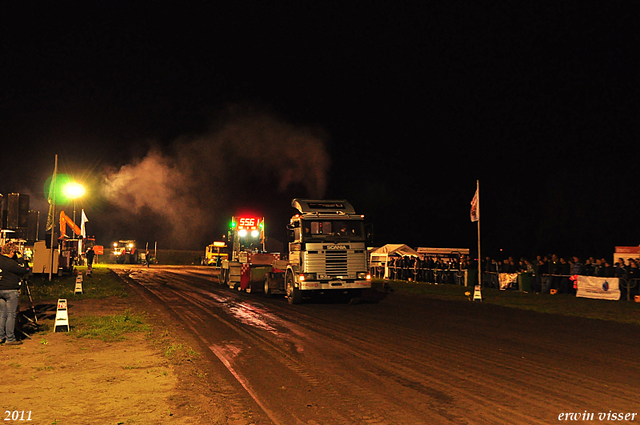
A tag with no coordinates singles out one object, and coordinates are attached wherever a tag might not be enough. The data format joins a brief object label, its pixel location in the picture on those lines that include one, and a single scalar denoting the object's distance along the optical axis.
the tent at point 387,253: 41.19
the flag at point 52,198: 25.28
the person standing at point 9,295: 10.20
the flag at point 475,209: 24.16
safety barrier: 21.55
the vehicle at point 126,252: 70.06
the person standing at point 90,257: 39.43
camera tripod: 11.57
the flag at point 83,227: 45.50
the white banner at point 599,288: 21.38
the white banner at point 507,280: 26.85
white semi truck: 18.67
